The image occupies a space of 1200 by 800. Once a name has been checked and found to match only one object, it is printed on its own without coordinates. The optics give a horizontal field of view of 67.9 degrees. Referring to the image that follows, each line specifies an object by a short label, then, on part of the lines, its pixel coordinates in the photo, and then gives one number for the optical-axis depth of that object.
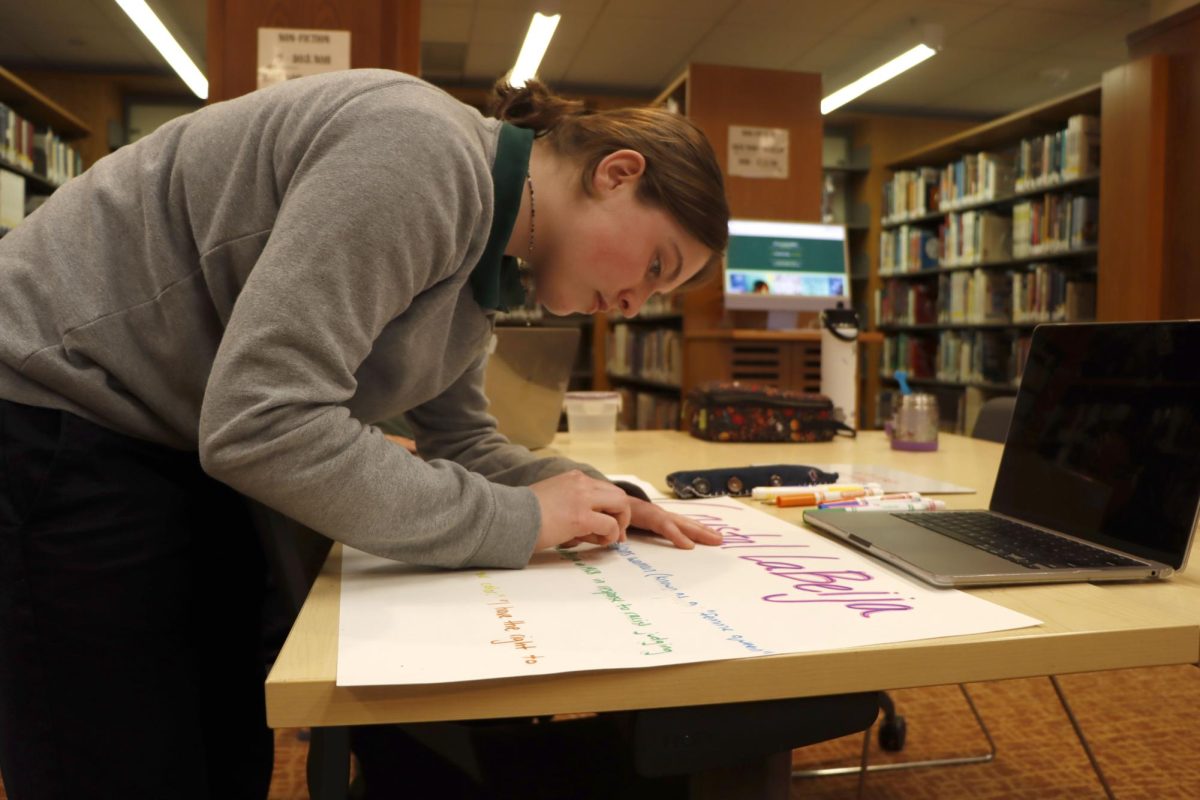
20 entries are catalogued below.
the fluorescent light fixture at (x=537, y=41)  5.36
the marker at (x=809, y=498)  1.08
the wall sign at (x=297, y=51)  1.93
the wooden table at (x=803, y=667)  0.51
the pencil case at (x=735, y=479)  1.18
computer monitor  2.97
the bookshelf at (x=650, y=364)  3.90
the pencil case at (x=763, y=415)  1.82
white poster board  0.53
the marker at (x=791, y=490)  1.10
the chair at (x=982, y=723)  1.60
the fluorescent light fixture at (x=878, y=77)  5.71
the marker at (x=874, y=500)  1.04
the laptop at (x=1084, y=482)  0.72
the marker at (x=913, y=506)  1.02
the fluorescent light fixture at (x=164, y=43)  4.94
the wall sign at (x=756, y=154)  3.39
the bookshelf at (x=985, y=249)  4.54
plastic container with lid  1.83
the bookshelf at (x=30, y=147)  4.71
